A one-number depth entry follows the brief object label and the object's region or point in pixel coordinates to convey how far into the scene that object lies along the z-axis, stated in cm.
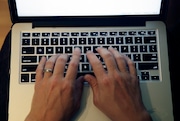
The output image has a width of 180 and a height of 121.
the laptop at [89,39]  66
